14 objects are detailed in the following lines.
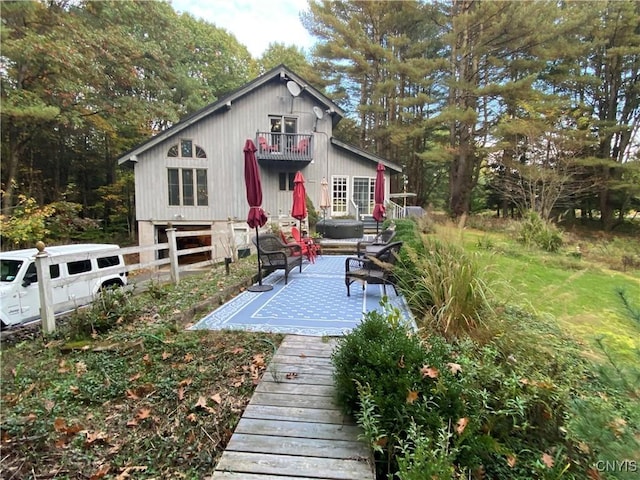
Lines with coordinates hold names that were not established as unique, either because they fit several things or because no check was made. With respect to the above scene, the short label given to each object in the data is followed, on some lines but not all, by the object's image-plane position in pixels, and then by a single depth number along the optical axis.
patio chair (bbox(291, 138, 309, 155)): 14.16
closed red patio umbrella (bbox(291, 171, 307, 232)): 7.91
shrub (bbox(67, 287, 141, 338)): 3.72
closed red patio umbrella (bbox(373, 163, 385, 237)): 8.74
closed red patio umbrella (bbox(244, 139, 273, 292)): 5.41
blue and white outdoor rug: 3.84
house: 14.01
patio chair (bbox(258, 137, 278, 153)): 14.08
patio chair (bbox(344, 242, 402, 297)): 4.71
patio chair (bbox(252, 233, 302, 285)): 5.83
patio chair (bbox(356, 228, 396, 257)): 7.28
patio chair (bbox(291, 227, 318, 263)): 8.01
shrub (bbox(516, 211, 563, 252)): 9.20
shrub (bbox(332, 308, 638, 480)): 1.71
